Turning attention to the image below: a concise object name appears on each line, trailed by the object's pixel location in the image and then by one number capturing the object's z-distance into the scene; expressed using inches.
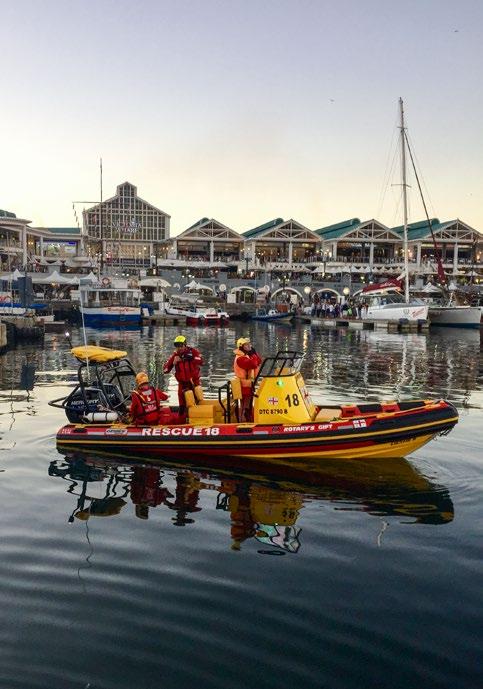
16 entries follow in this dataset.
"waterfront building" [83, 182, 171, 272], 3491.6
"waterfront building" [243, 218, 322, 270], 3614.7
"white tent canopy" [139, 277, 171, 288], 3090.6
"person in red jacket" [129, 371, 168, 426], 518.0
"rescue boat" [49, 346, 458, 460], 467.8
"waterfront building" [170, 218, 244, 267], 3585.1
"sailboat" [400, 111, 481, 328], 2536.9
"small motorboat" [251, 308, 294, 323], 2773.1
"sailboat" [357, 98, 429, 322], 2278.5
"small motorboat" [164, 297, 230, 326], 2578.7
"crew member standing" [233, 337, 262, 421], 514.0
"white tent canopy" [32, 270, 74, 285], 2684.5
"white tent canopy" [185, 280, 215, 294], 3208.7
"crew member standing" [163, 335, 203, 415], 517.3
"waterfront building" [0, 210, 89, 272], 3218.5
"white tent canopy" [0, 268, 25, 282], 2411.7
